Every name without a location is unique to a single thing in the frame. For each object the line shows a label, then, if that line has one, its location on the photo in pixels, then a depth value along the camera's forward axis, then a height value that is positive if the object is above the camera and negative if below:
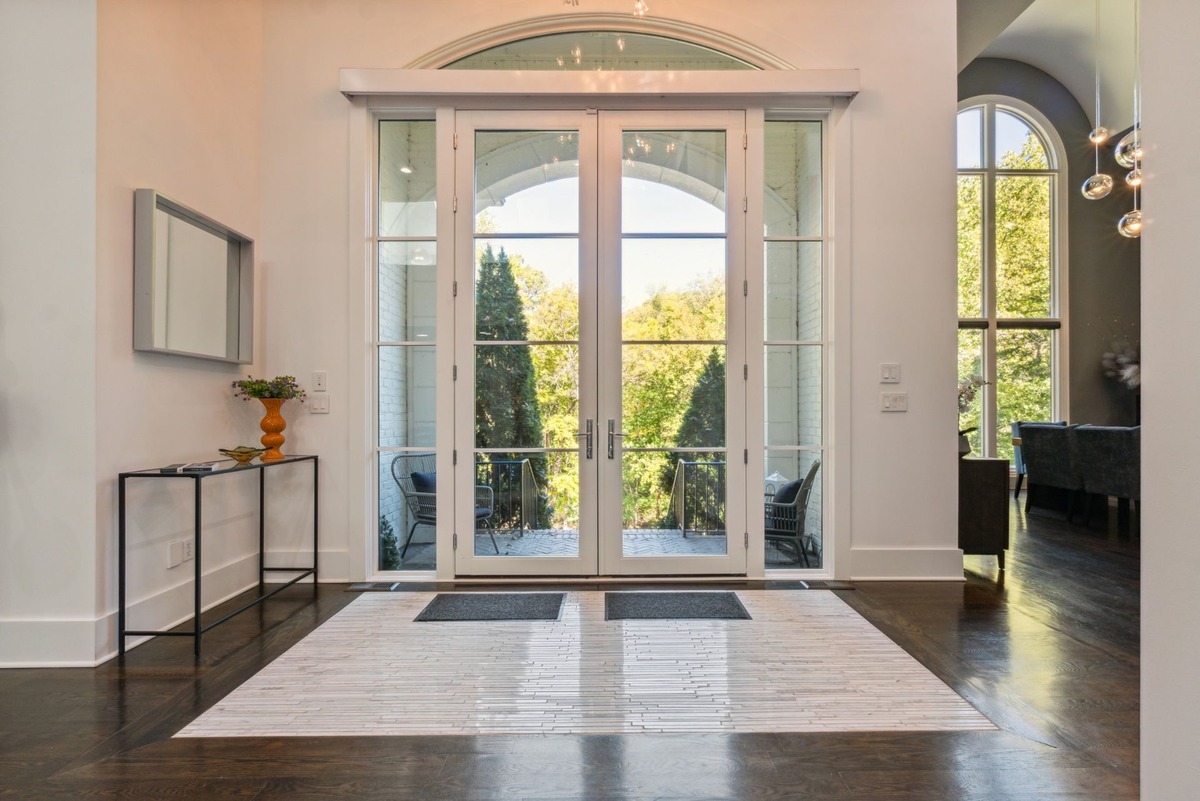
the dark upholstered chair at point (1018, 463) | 7.65 -0.71
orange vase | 3.54 -0.11
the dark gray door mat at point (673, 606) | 3.24 -1.00
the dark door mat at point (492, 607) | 3.25 -1.00
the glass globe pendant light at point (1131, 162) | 4.19 +1.65
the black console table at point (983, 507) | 4.05 -0.61
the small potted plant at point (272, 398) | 3.49 +0.04
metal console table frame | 2.67 -0.60
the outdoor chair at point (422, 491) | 3.95 -0.50
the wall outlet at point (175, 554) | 3.07 -0.68
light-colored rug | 2.16 -1.01
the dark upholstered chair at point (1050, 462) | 6.07 -0.52
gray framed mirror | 2.87 +0.58
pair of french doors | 3.95 +0.38
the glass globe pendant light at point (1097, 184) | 5.00 +1.63
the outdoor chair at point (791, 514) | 4.01 -0.64
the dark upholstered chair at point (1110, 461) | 5.44 -0.46
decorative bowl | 3.20 -0.23
